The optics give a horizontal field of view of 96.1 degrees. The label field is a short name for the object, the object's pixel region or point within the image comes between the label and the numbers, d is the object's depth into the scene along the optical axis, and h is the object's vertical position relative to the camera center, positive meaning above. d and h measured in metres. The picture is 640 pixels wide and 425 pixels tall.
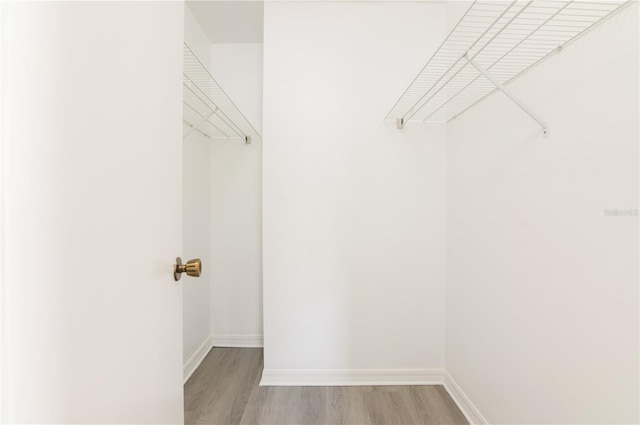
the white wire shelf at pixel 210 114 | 1.53 +0.69
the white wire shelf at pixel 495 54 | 0.94 +0.65
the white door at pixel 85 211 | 0.33 +0.00
